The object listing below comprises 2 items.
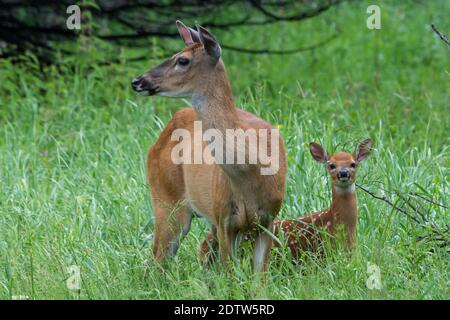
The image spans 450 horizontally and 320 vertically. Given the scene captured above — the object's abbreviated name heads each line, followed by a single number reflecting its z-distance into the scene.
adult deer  11.44
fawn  12.96
